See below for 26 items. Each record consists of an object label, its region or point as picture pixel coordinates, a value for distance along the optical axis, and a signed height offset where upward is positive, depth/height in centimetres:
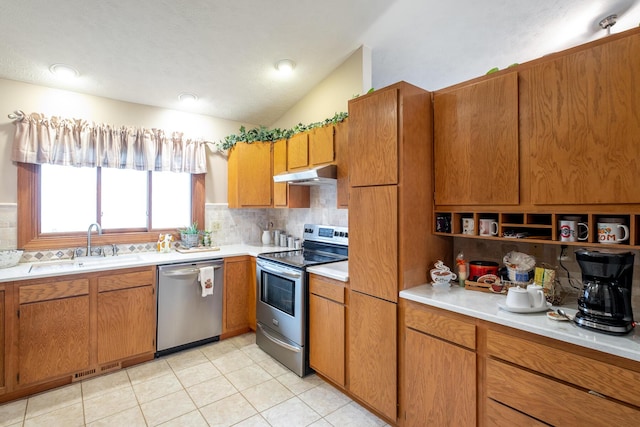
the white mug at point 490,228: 179 -9
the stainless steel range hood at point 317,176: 263 +34
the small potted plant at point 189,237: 345 -26
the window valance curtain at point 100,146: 265 +69
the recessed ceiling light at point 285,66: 289 +146
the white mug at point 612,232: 134 -9
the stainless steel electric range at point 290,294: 253 -73
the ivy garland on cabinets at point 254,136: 342 +92
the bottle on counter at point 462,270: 194 -37
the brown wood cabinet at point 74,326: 221 -91
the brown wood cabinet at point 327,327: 226 -90
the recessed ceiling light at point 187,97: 323 +128
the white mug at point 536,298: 146 -41
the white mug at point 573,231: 147 -9
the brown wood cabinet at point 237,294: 323 -89
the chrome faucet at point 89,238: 291 -23
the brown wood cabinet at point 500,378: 116 -75
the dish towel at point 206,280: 298 -66
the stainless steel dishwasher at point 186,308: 283 -93
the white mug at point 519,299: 145 -42
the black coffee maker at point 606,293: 125 -35
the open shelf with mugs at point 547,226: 135 -7
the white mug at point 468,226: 185 -8
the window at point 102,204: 274 +11
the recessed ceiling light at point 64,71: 256 +126
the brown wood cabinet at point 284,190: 339 +27
